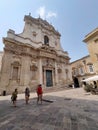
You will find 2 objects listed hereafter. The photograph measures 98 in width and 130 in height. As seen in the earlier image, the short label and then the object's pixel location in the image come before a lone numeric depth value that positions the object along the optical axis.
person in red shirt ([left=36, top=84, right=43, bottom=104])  7.23
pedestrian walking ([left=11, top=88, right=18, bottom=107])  6.11
